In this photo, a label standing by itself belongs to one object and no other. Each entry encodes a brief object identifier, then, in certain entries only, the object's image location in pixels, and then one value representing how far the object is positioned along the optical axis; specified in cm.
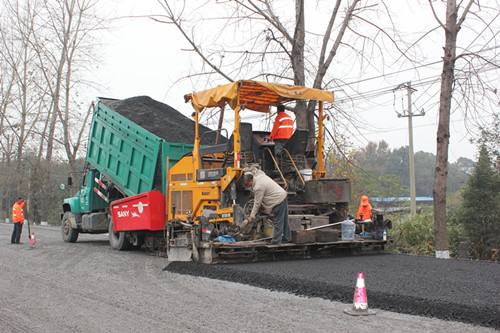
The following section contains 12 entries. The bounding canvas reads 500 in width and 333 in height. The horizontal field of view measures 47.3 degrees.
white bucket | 993
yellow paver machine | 881
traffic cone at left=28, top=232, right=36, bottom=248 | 1363
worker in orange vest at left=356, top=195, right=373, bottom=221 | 1162
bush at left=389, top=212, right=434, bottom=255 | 1163
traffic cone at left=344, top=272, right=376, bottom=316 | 542
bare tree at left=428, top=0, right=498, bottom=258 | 980
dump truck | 1100
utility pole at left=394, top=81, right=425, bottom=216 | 2589
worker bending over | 866
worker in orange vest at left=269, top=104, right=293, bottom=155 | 973
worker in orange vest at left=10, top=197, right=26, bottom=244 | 1503
